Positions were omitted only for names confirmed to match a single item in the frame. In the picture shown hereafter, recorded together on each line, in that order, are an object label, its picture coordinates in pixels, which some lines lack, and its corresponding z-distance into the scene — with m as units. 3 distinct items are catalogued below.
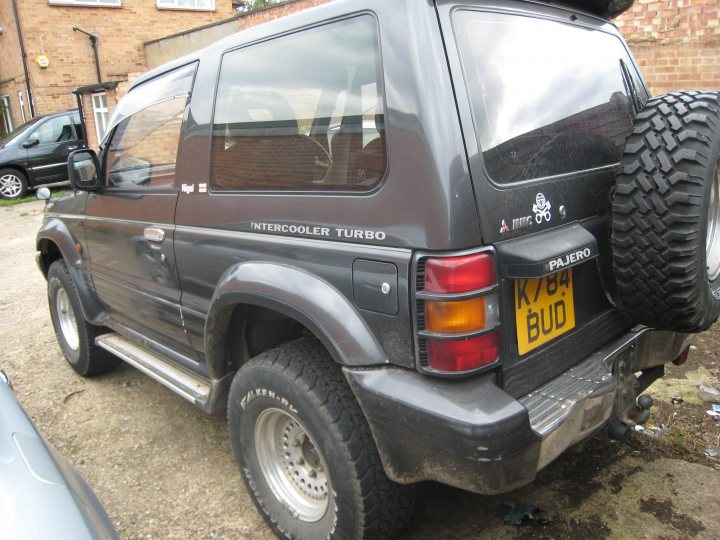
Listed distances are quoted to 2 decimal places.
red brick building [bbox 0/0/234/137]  15.05
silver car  1.34
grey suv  1.65
